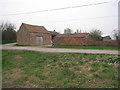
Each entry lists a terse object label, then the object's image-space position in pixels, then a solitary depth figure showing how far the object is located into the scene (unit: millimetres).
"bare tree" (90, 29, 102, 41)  27203
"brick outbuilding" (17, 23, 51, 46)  29341
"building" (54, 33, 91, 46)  21812
